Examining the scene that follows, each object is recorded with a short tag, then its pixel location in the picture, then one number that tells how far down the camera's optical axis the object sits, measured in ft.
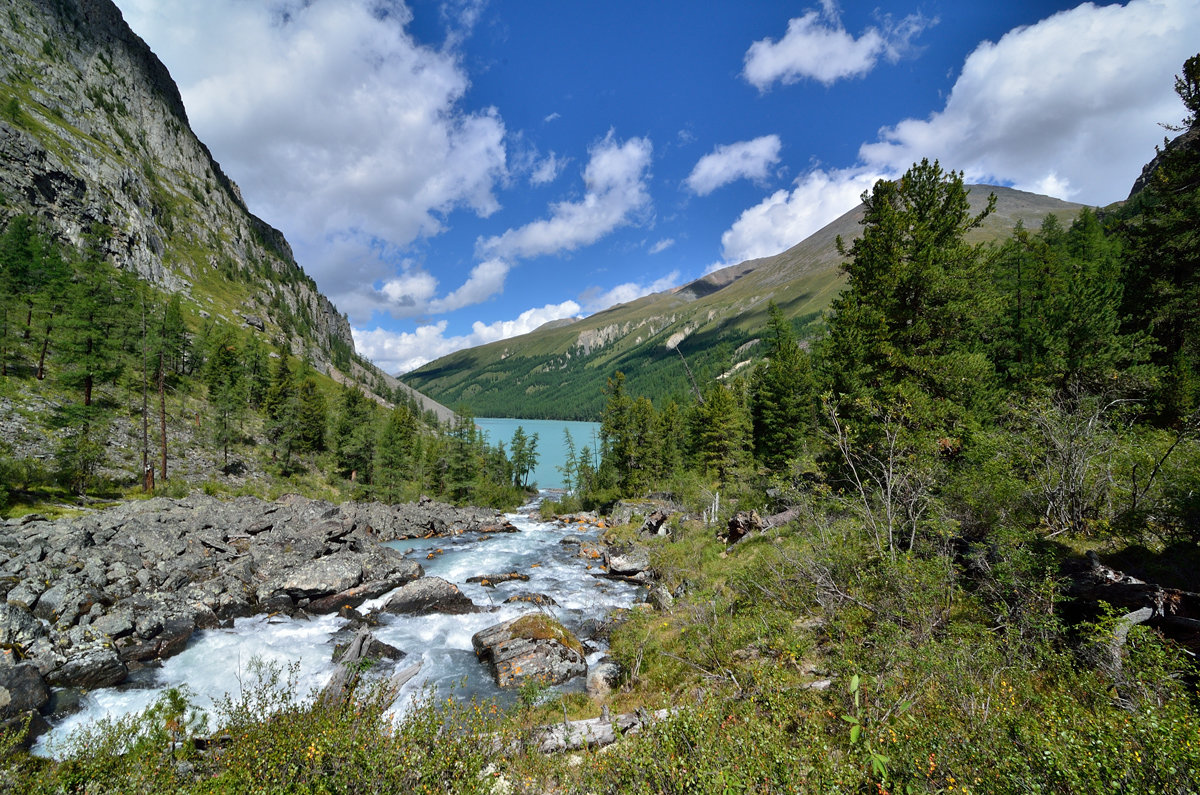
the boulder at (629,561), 96.12
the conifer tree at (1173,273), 59.39
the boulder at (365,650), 52.61
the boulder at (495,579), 90.39
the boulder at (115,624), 50.29
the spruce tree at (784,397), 133.59
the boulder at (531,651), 52.21
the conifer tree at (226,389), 167.22
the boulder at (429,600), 72.86
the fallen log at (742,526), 84.68
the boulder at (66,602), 48.93
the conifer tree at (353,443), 205.62
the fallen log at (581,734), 28.38
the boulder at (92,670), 43.27
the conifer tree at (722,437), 146.20
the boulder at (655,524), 117.78
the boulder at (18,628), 43.62
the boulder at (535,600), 76.33
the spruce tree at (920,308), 56.70
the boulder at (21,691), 36.65
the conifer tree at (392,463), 186.50
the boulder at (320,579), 71.15
